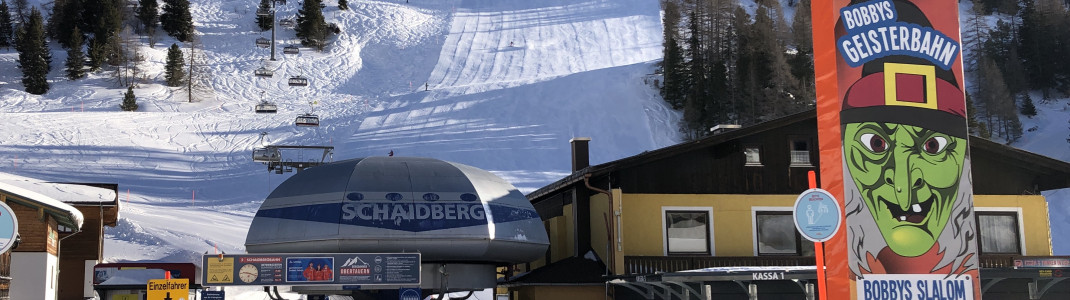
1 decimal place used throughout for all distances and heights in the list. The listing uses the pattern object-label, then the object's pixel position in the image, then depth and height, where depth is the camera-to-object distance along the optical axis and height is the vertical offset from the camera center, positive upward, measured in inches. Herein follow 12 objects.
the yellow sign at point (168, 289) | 624.4 -28.4
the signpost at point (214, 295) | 826.1 -42.0
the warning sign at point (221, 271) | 755.4 -22.2
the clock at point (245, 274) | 761.0 -24.7
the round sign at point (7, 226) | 444.5 +6.5
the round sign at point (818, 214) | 464.4 +5.3
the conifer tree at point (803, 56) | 3336.6 +532.9
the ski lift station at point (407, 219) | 839.7 +12.5
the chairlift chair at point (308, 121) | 2497.5 +261.9
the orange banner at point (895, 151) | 532.7 +36.3
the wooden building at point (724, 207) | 948.0 +18.4
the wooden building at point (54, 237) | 871.1 +4.5
